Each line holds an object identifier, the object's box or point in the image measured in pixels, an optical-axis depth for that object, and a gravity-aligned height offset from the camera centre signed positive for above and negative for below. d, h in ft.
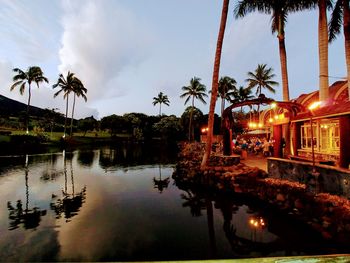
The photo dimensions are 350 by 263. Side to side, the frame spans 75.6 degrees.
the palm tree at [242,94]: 180.69 +40.62
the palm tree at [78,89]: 181.47 +42.75
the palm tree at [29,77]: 162.09 +46.36
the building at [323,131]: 29.43 +2.80
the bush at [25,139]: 135.48 +0.59
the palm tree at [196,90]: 180.75 +42.80
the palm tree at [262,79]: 154.51 +45.03
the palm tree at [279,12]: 55.01 +33.18
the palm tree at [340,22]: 46.06 +27.91
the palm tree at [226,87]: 171.12 +43.03
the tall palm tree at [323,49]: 48.85 +21.25
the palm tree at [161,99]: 249.96 +48.53
